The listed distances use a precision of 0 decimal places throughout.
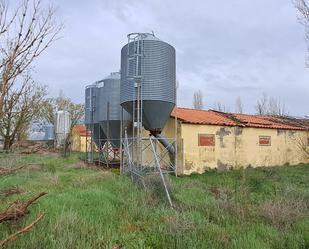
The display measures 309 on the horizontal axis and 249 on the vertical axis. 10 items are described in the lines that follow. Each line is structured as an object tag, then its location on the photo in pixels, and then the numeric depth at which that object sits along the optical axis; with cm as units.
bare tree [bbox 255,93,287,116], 4078
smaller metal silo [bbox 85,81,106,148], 1808
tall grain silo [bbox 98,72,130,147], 1656
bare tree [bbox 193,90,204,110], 4328
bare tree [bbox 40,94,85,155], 4133
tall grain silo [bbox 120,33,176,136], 1306
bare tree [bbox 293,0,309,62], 1097
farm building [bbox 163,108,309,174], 1526
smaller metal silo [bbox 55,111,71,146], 3191
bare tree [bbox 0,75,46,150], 1891
